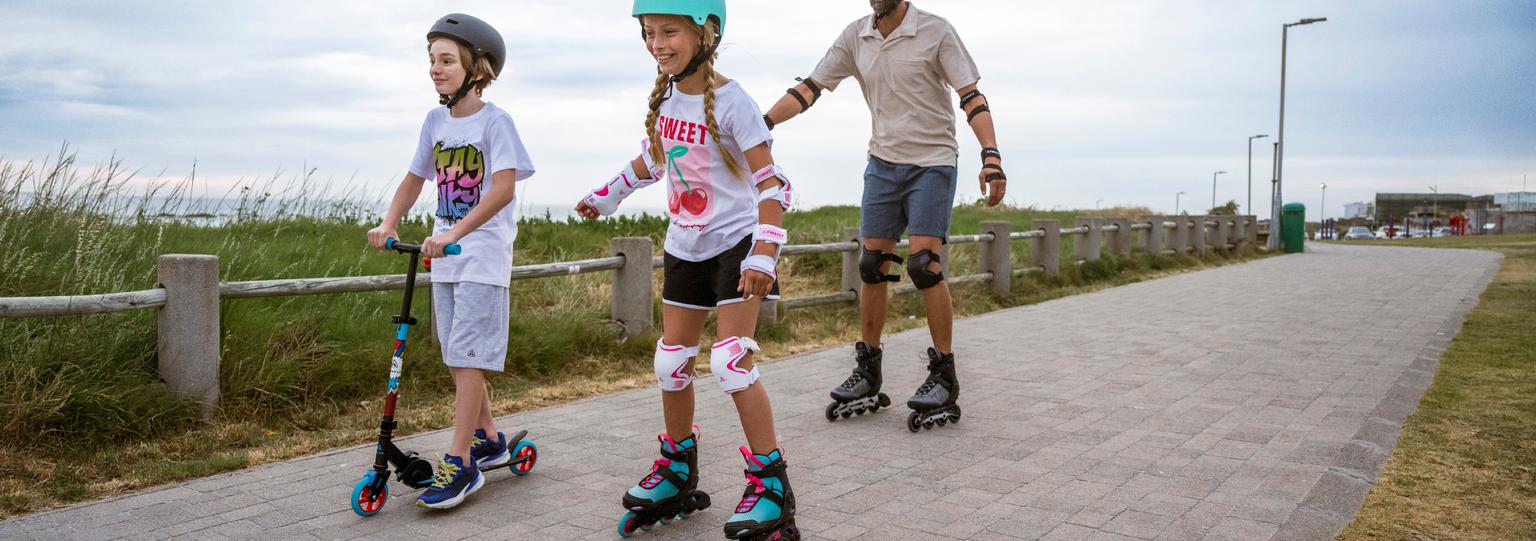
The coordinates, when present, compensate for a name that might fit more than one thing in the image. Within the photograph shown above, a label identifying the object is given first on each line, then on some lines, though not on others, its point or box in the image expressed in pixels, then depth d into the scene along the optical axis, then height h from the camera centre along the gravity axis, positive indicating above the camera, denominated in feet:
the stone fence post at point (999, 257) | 40.88 -1.47
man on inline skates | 17.63 +1.12
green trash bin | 83.92 -1.07
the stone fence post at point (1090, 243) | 51.09 -1.27
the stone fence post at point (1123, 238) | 56.18 -1.16
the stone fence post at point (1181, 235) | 65.31 -1.23
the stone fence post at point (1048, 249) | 45.85 -1.35
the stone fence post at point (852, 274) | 33.86 -1.67
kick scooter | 12.75 -2.72
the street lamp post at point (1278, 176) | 84.33 +2.84
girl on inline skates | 11.53 -0.14
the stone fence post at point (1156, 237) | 60.75 -1.23
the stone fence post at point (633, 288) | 25.30 -1.50
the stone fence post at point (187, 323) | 16.79 -1.44
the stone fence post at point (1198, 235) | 67.77 -1.27
